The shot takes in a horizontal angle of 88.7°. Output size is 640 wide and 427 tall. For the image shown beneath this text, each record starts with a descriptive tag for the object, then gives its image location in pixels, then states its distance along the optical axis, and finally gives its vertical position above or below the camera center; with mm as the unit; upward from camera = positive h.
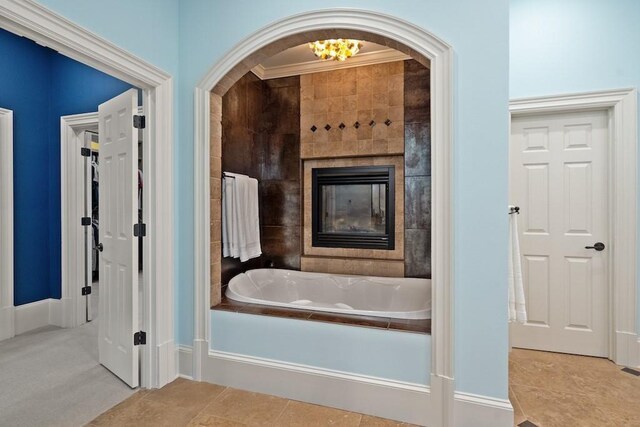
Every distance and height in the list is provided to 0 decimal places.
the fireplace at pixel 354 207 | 3271 +50
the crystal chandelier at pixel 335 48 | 2576 +1302
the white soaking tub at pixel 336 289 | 2908 -731
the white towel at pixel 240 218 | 2814 -53
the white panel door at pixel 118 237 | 2139 -174
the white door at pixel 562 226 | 2598 -118
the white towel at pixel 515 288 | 1970 -467
